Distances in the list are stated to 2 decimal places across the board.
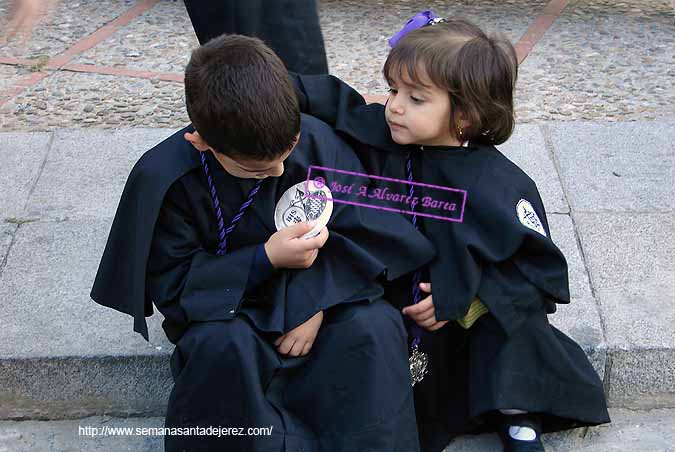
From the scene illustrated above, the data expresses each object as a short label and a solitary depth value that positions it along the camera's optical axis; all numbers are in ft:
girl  7.20
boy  6.84
